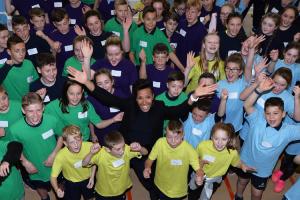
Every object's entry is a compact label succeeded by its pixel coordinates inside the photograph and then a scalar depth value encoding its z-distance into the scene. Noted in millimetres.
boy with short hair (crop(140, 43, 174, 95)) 4762
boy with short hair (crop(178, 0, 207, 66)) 5836
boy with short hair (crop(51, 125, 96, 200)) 3586
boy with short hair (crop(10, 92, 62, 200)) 3604
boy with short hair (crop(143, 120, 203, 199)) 3654
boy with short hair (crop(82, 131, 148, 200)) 3564
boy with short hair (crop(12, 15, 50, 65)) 5172
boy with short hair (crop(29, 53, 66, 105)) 4211
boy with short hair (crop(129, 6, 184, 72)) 5523
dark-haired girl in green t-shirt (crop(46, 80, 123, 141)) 3965
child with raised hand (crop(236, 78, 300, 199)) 3756
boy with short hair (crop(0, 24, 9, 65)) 4948
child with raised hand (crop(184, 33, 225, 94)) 4824
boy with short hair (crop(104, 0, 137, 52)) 5477
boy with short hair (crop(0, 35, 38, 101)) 4508
